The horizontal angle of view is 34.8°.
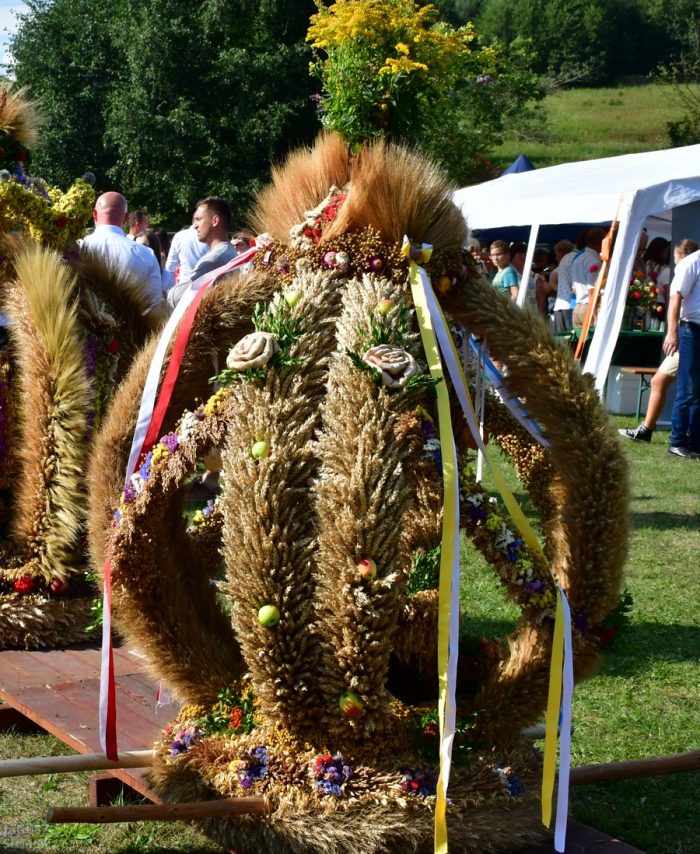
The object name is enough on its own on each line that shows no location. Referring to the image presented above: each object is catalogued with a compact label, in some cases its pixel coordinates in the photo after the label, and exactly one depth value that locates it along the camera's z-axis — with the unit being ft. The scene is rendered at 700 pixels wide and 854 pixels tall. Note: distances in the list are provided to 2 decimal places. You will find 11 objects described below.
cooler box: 40.83
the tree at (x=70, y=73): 105.29
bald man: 23.15
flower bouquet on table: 41.88
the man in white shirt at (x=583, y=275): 40.22
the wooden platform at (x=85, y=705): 11.14
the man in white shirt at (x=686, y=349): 32.30
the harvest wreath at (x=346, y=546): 9.50
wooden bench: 39.05
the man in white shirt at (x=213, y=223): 23.53
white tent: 33.91
